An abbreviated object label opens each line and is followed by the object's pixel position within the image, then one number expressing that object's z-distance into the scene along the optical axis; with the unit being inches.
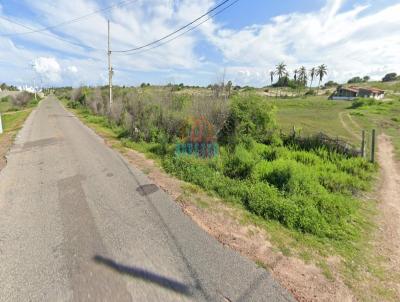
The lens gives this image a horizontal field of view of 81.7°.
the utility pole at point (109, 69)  725.9
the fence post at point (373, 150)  312.2
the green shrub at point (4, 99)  2321.4
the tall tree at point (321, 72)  3408.0
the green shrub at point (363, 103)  1536.7
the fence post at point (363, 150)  323.0
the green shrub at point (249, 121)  395.5
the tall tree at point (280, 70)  3558.1
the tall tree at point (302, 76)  3565.9
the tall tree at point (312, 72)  3531.0
